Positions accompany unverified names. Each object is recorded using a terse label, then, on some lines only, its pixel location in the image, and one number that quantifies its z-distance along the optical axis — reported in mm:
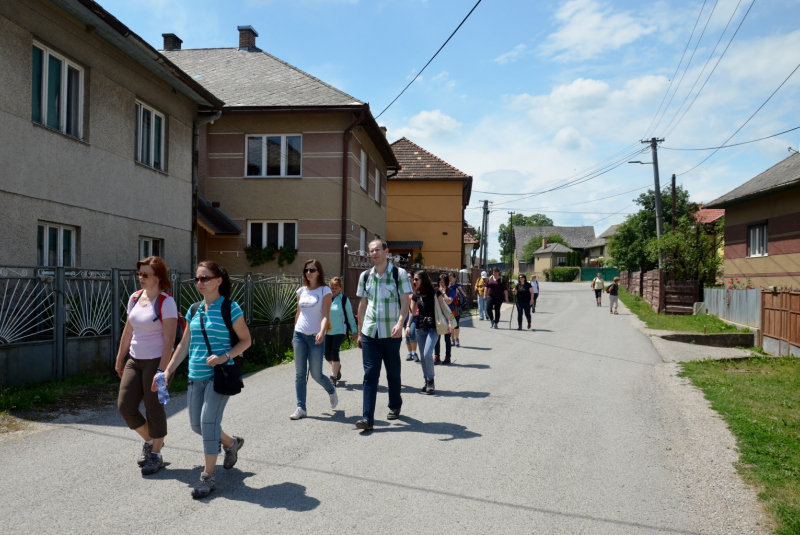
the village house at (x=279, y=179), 19344
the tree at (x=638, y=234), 49156
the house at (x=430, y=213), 34031
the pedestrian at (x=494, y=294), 19641
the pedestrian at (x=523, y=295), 19028
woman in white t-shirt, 7055
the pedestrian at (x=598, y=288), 33906
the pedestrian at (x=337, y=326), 8930
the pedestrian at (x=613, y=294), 28656
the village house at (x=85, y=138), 9462
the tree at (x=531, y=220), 143875
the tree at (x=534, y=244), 105125
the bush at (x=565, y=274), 80625
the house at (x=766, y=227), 21828
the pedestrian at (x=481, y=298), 24191
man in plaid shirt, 6672
